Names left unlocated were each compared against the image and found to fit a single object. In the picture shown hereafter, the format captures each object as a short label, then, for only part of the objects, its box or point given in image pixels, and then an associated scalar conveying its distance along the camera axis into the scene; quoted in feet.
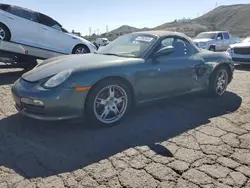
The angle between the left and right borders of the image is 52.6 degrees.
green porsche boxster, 10.94
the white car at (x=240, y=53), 31.96
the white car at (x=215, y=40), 50.78
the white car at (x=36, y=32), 23.53
